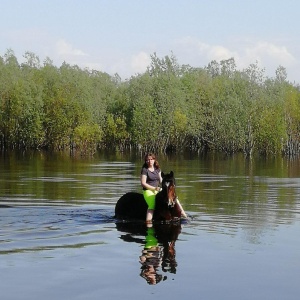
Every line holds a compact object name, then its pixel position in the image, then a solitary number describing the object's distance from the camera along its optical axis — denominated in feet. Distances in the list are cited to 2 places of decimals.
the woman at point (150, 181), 58.03
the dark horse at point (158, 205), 55.77
